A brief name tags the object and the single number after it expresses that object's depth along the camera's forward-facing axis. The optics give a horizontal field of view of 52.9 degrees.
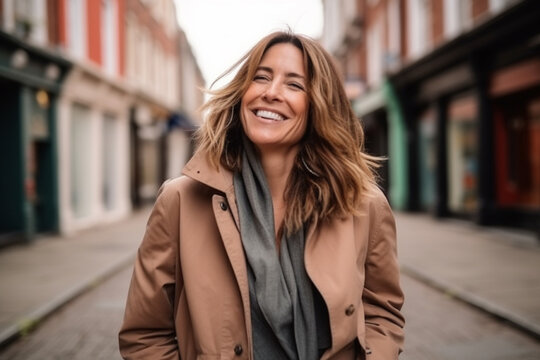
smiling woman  1.75
